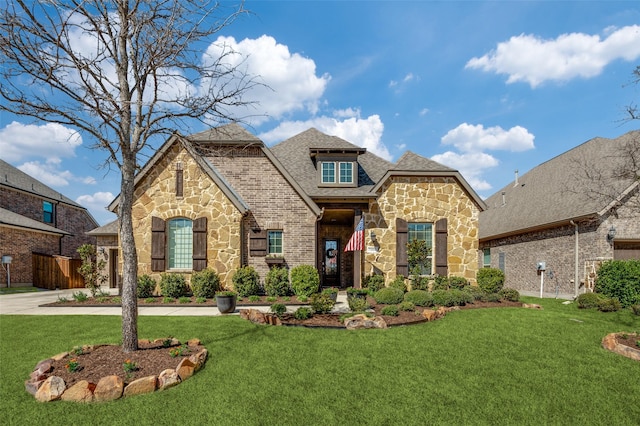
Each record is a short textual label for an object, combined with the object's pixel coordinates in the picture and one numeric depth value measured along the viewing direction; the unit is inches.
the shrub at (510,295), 483.6
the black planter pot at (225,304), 395.5
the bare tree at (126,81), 210.5
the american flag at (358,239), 535.9
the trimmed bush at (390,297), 444.8
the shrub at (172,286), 511.8
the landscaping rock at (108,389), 183.9
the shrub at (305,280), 526.6
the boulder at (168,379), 198.9
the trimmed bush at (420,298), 430.0
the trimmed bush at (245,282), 519.5
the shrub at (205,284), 502.3
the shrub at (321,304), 385.7
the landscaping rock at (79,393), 182.9
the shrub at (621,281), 462.6
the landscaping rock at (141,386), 189.6
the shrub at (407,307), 395.2
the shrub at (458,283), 576.0
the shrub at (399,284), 551.4
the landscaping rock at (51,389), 183.5
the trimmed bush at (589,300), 440.8
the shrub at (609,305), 426.6
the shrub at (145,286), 510.6
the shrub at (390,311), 374.0
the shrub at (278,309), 368.8
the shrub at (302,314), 358.0
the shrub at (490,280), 529.7
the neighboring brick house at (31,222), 749.3
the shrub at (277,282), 528.7
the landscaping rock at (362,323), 332.2
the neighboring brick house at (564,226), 563.8
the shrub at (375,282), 569.6
